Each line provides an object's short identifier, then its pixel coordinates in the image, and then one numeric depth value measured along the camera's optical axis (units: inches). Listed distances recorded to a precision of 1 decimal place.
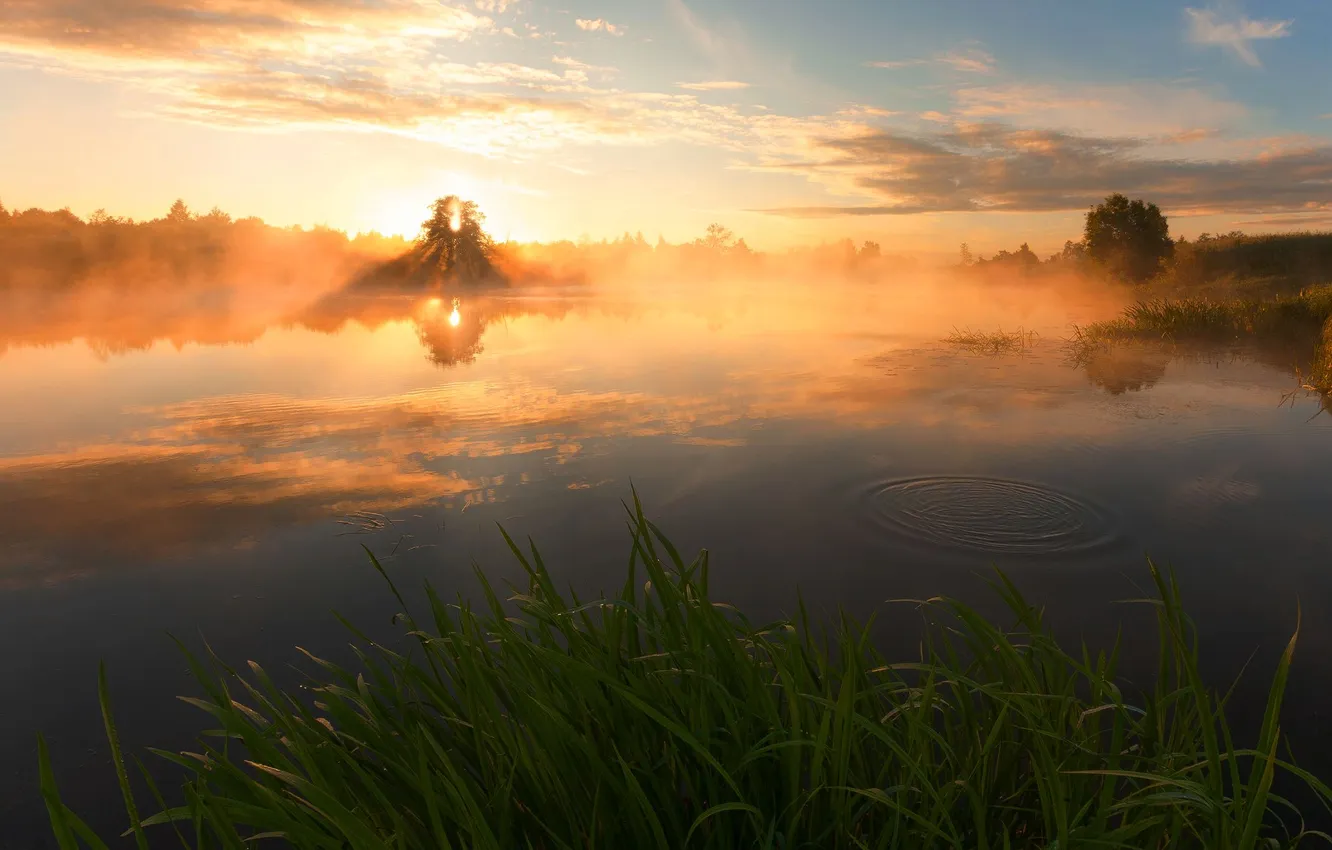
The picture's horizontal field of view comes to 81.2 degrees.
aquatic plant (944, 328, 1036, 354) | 821.9
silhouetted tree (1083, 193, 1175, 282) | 1477.6
